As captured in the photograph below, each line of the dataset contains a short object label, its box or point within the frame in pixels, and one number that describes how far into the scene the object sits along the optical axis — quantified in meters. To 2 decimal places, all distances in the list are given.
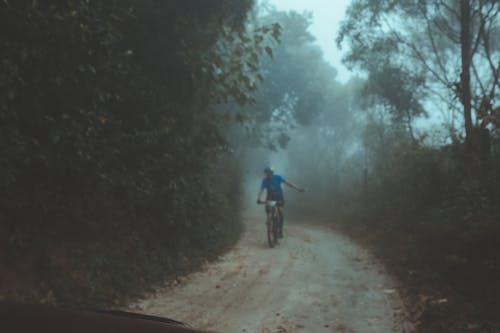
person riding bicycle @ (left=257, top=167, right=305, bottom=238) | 11.76
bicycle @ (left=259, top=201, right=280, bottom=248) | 11.27
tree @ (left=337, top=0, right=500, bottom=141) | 11.34
